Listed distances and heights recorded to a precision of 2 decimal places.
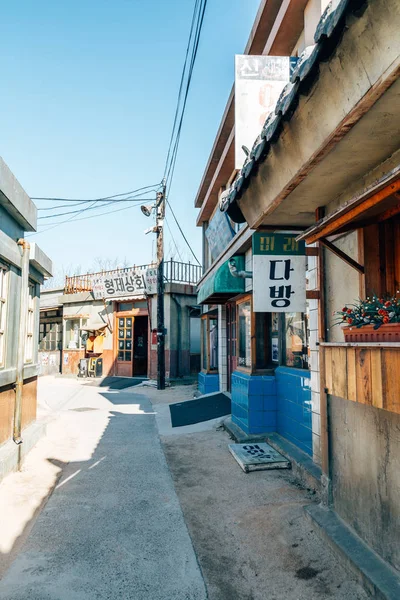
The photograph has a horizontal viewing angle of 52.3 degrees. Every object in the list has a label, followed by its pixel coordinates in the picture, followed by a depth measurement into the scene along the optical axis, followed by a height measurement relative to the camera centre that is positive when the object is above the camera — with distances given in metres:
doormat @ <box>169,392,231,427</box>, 9.30 -1.77
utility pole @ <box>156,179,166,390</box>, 15.85 +1.94
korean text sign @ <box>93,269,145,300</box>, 18.81 +2.61
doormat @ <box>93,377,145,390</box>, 16.75 -1.85
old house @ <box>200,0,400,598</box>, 2.50 +1.00
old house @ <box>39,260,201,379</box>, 17.95 +0.70
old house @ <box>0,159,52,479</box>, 5.55 +0.38
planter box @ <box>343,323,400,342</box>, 2.73 +0.03
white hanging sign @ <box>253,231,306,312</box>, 4.92 +0.78
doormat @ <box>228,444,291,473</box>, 5.75 -1.76
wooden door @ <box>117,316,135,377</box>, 19.22 -0.28
